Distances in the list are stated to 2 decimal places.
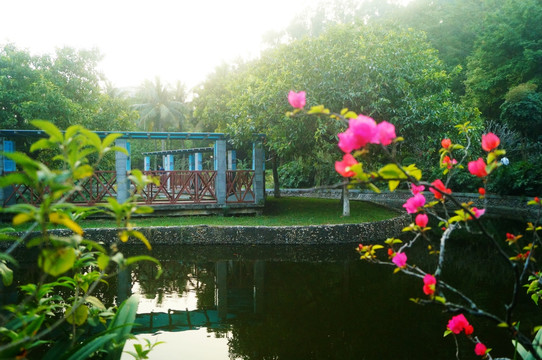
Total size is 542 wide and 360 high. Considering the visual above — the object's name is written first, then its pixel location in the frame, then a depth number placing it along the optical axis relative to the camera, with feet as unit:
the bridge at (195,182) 40.98
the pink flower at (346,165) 4.92
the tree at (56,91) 46.91
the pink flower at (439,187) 5.83
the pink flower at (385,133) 4.71
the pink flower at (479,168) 5.41
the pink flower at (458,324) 7.44
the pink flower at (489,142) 5.60
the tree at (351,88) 40.04
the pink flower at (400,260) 6.21
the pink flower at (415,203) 6.37
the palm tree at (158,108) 109.70
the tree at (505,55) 66.74
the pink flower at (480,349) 7.38
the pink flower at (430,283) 5.76
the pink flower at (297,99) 5.28
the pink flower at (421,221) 6.48
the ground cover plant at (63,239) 4.30
